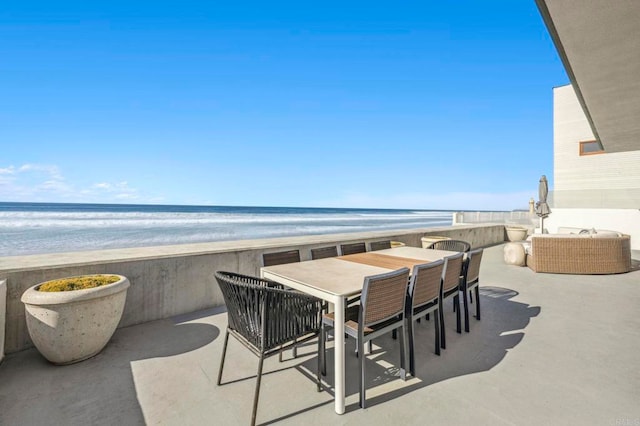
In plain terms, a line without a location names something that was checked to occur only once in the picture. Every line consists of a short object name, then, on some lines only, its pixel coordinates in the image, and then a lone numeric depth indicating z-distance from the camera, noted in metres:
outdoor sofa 5.28
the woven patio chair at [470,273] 2.94
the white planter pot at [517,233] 9.90
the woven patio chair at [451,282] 2.49
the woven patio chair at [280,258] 2.80
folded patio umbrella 7.39
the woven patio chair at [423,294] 2.10
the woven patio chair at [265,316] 1.64
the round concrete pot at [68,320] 2.07
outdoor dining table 1.68
